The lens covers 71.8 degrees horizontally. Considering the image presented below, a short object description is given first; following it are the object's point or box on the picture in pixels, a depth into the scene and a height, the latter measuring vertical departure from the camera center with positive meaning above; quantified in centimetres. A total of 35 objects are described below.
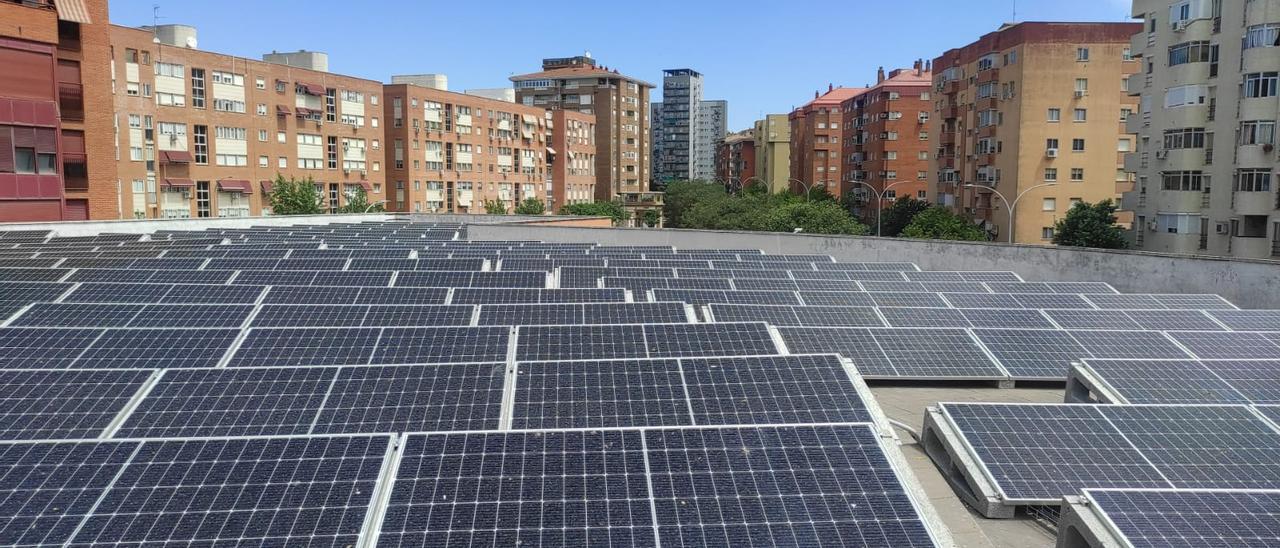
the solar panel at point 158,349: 1089 -201
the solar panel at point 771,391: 845 -199
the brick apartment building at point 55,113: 3538 +334
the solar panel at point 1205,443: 889 -263
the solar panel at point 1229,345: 1484 -256
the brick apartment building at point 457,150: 9094 +480
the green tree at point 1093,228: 5528 -203
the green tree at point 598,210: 11025 -216
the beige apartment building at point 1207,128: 4472 +372
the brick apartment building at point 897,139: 10788 +685
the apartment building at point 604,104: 13700 +1397
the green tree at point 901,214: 8262 -182
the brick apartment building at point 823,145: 13750 +776
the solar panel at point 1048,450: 871 -266
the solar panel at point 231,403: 830 -209
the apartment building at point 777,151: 16712 +834
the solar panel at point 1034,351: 1425 -260
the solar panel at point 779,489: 598 -216
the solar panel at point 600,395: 855 -204
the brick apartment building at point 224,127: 6556 +544
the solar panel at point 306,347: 1107 -201
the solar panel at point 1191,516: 670 -254
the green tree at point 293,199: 7012 -52
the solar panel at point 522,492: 592 -215
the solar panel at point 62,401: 828 -208
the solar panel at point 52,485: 583 -211
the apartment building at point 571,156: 11988 +516
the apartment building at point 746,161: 19150 +730
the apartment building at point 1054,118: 6756 +602
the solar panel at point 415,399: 843 -206
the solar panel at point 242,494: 581 -214
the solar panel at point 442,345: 1110 -199
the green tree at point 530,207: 10200 -164
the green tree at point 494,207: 9956 -157
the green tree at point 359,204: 7850 -101
